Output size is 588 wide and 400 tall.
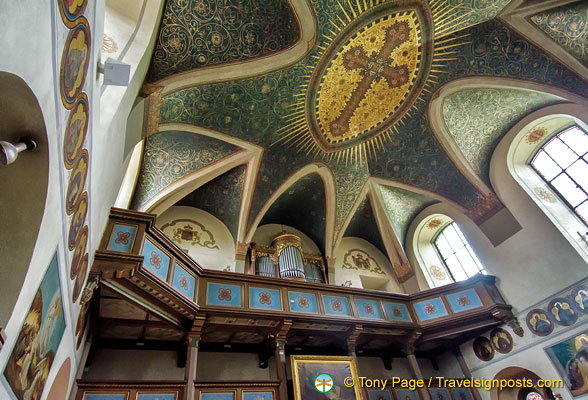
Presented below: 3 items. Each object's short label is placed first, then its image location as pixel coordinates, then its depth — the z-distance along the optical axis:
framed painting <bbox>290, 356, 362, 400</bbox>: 7.43
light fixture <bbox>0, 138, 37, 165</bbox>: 2.17
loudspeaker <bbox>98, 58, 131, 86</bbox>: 3.60
